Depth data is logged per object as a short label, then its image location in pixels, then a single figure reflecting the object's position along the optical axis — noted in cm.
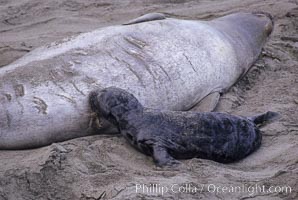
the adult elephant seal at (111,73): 834
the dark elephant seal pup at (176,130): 799
